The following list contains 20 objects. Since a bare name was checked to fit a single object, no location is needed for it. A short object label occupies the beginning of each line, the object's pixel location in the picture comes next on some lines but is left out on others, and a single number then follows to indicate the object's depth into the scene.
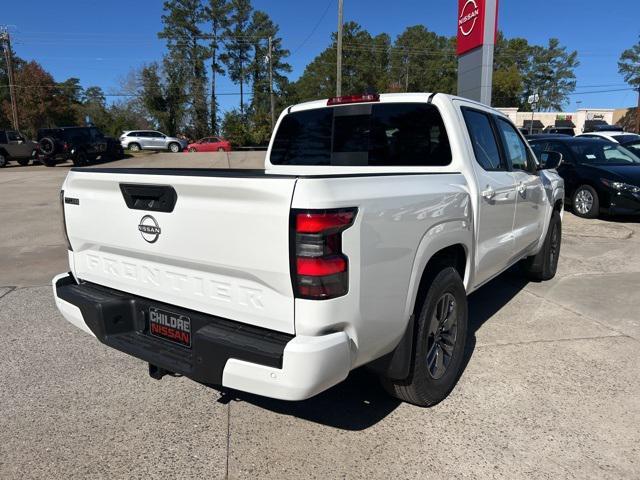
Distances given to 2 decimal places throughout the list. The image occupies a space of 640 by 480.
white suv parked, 37.69
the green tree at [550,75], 95.06
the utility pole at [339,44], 26.49
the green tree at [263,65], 67.50
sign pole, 12.18
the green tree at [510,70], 81.50
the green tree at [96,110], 69.86
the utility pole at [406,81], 84.03
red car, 38.31
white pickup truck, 2.09
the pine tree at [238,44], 65.75
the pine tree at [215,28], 64.19
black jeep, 24.03
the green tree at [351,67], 72.62
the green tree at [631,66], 86.75
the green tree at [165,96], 59.66
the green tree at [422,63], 84.06
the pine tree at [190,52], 62.03
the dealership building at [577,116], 68.31
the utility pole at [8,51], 42.56
